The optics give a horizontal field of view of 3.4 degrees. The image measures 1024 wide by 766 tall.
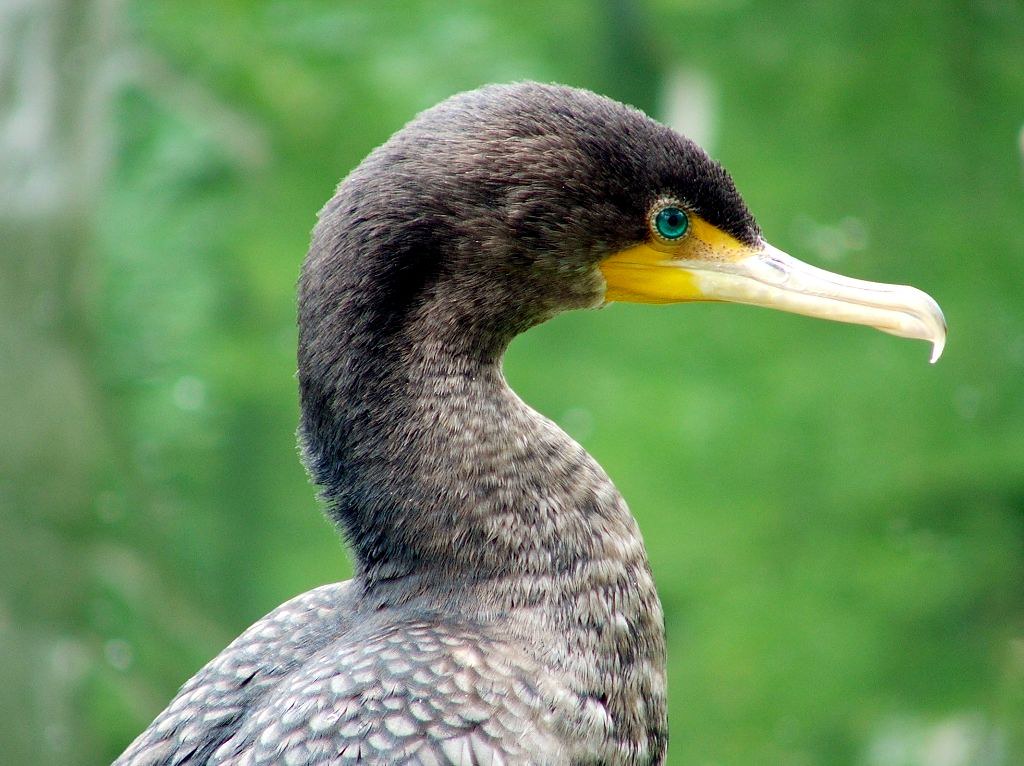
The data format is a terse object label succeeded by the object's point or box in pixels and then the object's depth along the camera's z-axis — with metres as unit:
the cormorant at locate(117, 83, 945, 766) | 5.02
